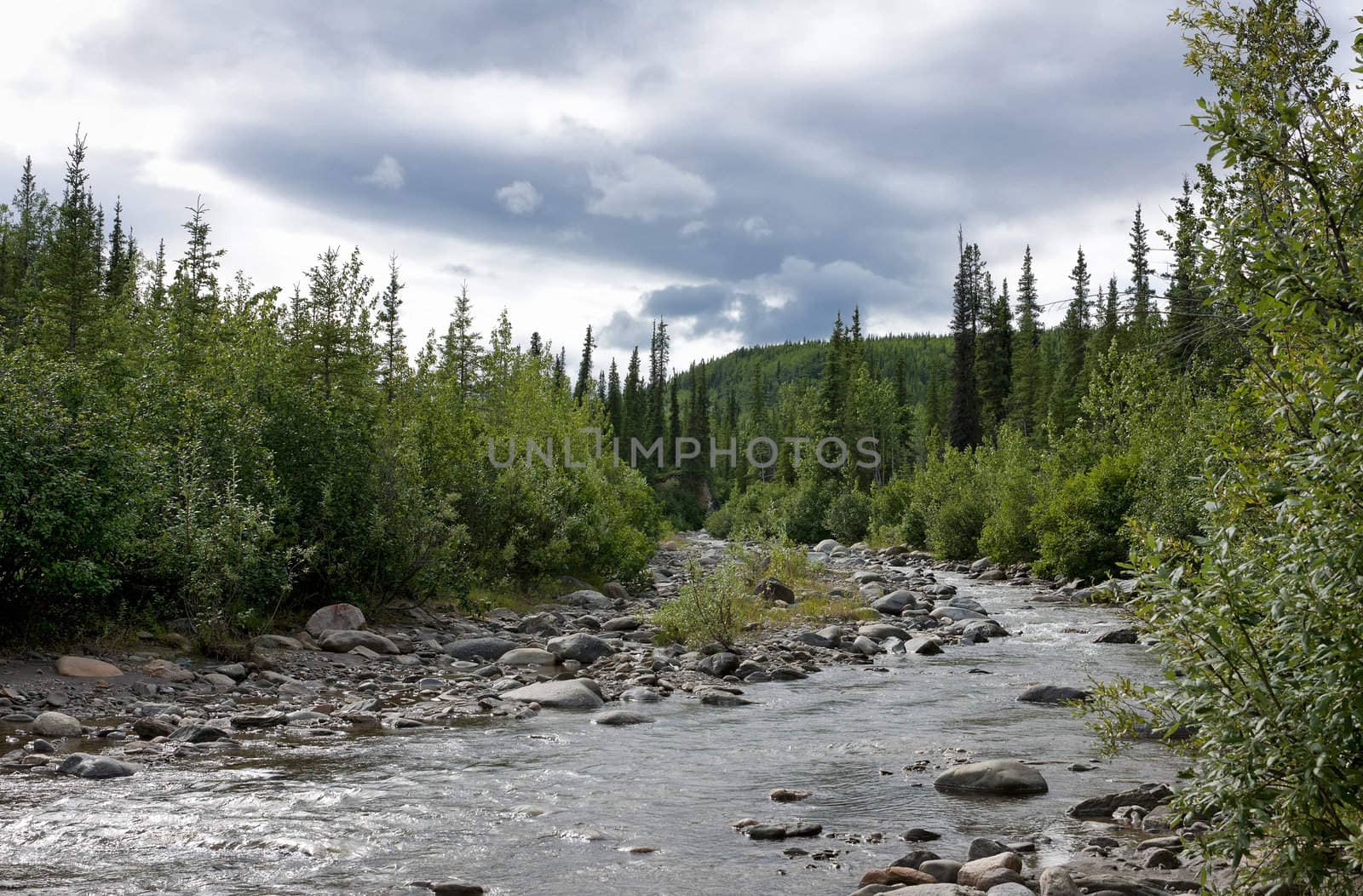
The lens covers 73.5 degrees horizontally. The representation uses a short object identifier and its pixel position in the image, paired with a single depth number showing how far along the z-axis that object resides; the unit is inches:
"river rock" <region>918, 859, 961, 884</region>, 248.1
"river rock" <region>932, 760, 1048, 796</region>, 342.6
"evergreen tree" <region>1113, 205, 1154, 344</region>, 2213.8
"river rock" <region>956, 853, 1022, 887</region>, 243.9
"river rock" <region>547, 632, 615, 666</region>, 665.0
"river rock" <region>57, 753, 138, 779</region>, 329.4
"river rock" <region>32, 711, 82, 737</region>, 385.7
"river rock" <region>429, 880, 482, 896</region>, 239.8
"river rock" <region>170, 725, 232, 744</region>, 390.3
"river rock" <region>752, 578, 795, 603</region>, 933.8
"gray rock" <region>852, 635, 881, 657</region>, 715.4
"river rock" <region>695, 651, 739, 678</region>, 620.7
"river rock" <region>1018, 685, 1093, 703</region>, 518.8
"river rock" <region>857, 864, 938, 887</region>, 243.9
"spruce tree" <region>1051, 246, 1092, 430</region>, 2506.2
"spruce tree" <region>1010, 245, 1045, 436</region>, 2778.1
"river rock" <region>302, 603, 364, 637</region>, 663.8
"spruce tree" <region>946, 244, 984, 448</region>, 2817.4
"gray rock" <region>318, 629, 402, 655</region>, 631.8
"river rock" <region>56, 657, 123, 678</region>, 467.8
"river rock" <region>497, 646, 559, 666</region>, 650.8
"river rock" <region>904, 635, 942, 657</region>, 721.6
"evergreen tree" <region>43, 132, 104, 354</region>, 1545.3
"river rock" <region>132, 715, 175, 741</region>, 394.0
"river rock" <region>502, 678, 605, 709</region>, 513.7
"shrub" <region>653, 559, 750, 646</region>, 700.0
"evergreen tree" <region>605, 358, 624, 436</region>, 3811.5
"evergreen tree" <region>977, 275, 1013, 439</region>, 2977.4
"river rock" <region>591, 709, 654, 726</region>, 476.7
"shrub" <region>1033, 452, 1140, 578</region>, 1173.1
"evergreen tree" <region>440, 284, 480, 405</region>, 2059.5
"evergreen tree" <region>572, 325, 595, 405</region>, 3937.0
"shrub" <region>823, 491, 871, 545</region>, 2284.7
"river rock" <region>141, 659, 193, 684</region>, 494.6
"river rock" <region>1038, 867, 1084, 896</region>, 227.6
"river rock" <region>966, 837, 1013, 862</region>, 265.4
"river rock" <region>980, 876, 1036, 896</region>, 228.5
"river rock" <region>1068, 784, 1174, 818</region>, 309.9
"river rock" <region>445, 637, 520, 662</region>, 666.2
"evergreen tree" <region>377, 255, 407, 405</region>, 1264.8
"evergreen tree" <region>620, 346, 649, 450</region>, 3826.3
